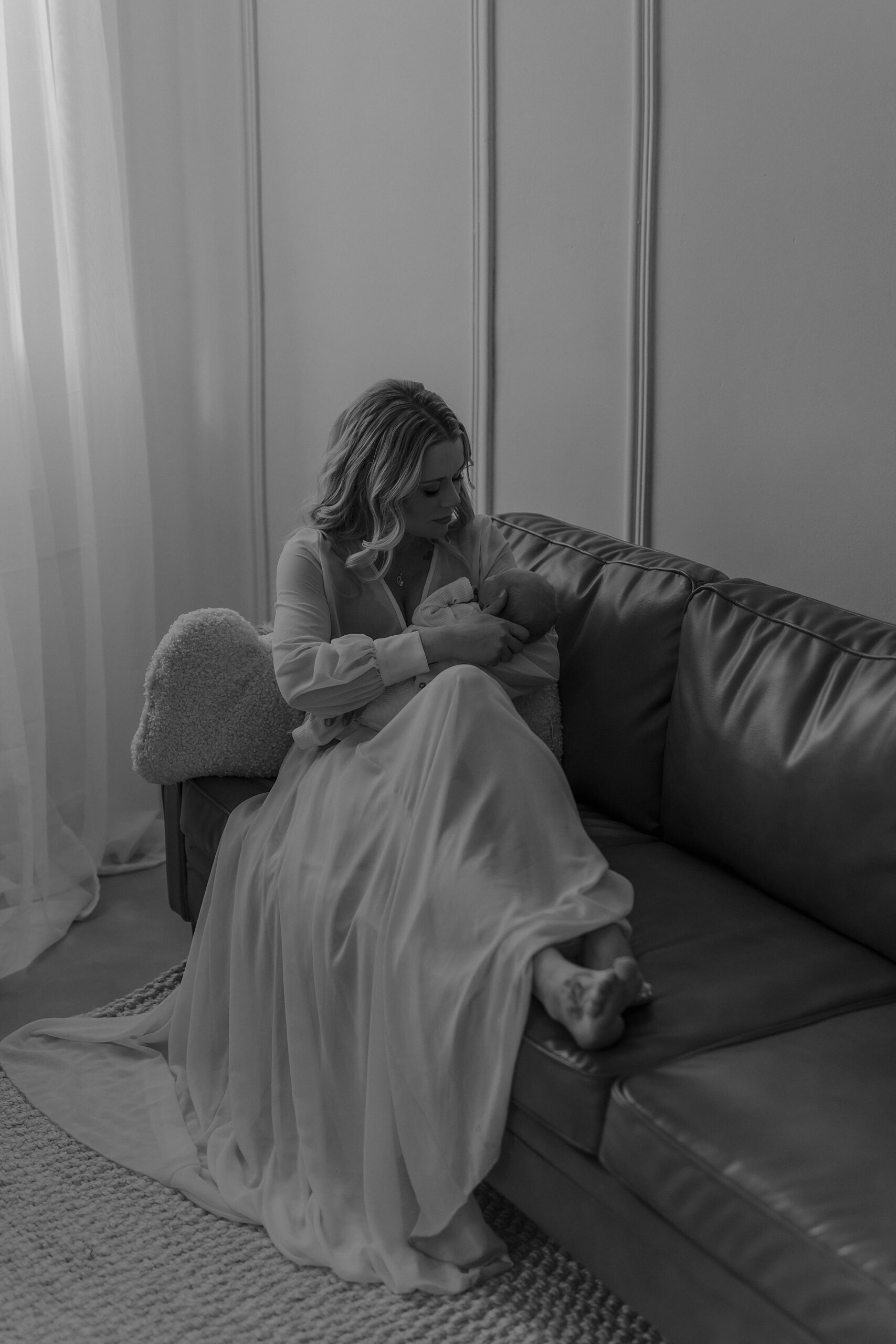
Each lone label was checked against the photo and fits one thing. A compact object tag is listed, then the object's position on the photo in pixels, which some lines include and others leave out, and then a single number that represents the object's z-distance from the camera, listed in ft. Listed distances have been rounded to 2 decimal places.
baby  6.75
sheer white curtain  8.95
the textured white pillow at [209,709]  7.31
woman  5.18
